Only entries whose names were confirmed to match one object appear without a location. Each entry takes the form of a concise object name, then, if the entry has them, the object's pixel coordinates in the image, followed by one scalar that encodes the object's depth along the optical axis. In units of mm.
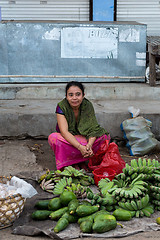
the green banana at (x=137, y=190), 3150
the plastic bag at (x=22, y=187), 3088
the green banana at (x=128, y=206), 3196
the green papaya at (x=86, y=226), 2904
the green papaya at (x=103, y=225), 2869
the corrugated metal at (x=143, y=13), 10570
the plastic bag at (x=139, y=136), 5105
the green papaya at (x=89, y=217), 3004
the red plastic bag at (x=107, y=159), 4047
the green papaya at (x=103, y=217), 2938
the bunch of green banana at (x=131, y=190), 3177
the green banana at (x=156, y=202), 3327
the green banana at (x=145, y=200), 3193
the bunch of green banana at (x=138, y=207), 3180
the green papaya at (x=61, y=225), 2905
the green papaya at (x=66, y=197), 3246
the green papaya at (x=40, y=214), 3150
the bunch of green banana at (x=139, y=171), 3377
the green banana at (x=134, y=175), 3377
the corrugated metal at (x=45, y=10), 10453
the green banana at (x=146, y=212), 3211
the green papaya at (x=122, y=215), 3105
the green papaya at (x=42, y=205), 3319
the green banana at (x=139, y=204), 3162
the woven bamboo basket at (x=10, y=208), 2932
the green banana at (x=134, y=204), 3170
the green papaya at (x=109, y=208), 3284
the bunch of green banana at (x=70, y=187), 3556
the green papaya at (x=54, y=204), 3245
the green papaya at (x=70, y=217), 3055
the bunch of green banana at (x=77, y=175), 3832
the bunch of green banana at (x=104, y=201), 3230
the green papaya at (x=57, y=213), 3109
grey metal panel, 7254
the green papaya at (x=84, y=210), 3029
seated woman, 4141
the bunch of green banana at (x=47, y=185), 3770
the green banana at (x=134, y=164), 3543
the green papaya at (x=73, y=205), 3048
